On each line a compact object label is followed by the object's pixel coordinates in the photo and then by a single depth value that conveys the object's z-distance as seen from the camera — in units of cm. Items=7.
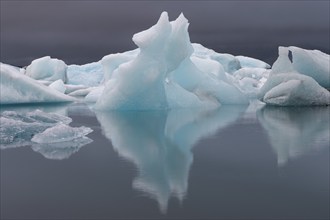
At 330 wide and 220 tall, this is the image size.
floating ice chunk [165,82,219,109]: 1277
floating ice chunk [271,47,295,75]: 1468
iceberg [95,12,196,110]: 1109
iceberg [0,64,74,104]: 1306
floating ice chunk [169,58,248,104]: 1429
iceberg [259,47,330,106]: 1285
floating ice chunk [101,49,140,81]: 1660
